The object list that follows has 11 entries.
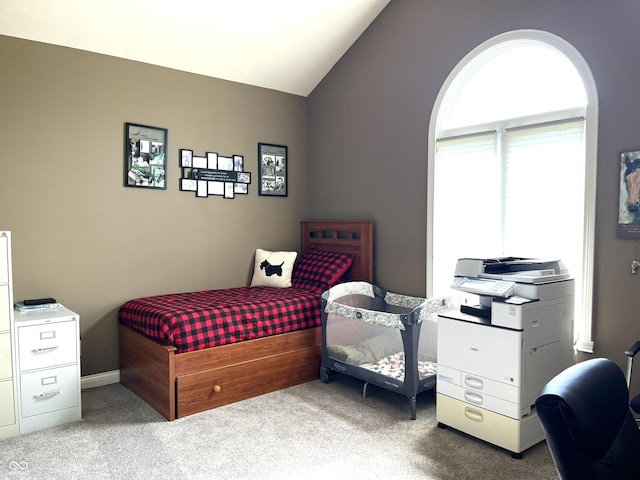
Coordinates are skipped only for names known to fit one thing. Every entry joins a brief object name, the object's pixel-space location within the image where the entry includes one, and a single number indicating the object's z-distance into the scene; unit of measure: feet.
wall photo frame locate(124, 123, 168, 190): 12.47
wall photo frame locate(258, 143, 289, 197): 15.01
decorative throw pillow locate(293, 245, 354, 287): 13.78
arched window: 9.70
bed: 10.16
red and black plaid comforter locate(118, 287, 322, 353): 10.30
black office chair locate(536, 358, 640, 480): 3.67
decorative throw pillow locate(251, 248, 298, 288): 14.34
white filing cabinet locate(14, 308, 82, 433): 9.55
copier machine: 8.44
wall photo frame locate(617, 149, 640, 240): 8.81
